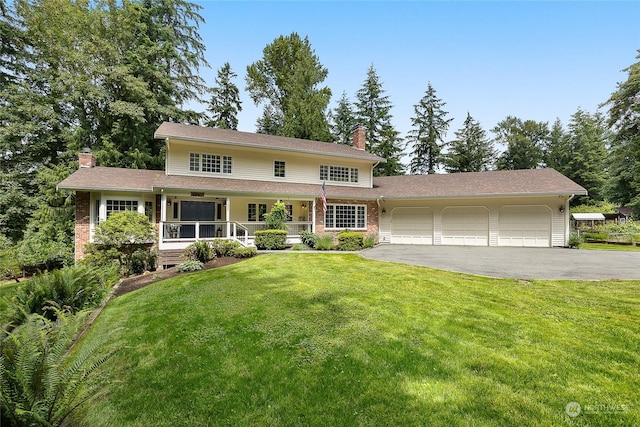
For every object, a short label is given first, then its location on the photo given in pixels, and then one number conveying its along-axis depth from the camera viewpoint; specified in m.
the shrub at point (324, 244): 14.34
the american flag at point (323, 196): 14.58
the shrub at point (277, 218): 14.62
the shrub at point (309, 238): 14.86
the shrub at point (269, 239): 13.70
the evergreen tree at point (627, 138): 24.83
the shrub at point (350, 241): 14.66
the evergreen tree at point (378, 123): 30.53
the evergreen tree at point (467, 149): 33.91
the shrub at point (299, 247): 14.02
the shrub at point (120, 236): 11.19
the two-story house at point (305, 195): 13.34
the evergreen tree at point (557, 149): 39.72
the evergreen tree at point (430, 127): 33.44
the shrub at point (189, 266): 9.88
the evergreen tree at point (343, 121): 32.56
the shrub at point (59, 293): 5.96
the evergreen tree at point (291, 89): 26.70
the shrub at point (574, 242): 15.39
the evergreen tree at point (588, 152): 37.28
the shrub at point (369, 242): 15.54
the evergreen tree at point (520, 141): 40.81
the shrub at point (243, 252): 11.59
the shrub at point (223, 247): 11.77
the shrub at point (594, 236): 20.96
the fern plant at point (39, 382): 2.20
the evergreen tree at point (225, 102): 30.34
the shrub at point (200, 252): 11.22
